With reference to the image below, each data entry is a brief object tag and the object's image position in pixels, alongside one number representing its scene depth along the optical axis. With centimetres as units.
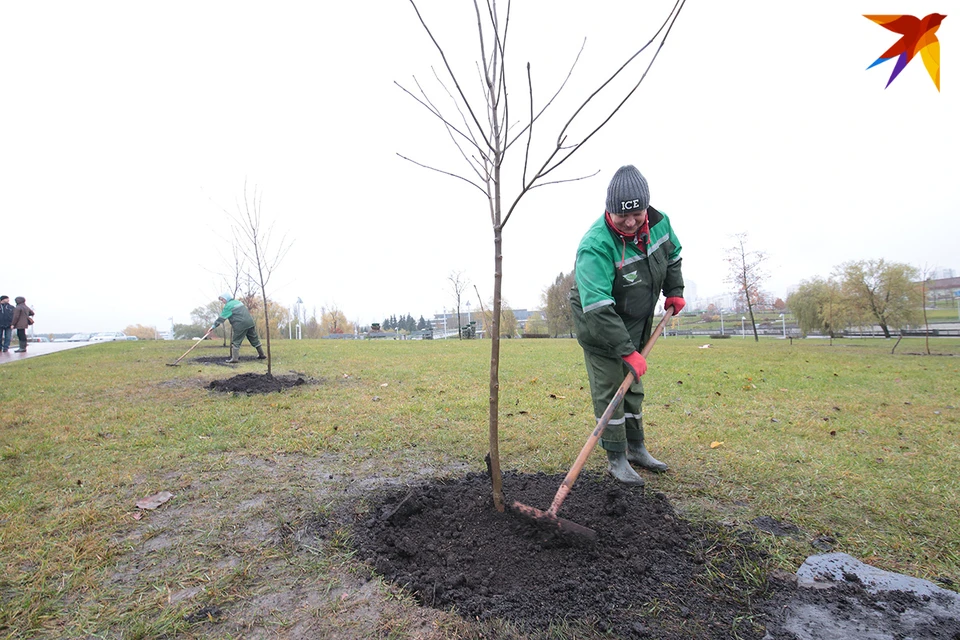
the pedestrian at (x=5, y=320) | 1523
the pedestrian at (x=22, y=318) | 1555
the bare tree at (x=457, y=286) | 4543
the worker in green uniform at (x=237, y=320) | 1180
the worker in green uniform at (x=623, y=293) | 293
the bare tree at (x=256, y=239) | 855
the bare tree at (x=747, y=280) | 3466
